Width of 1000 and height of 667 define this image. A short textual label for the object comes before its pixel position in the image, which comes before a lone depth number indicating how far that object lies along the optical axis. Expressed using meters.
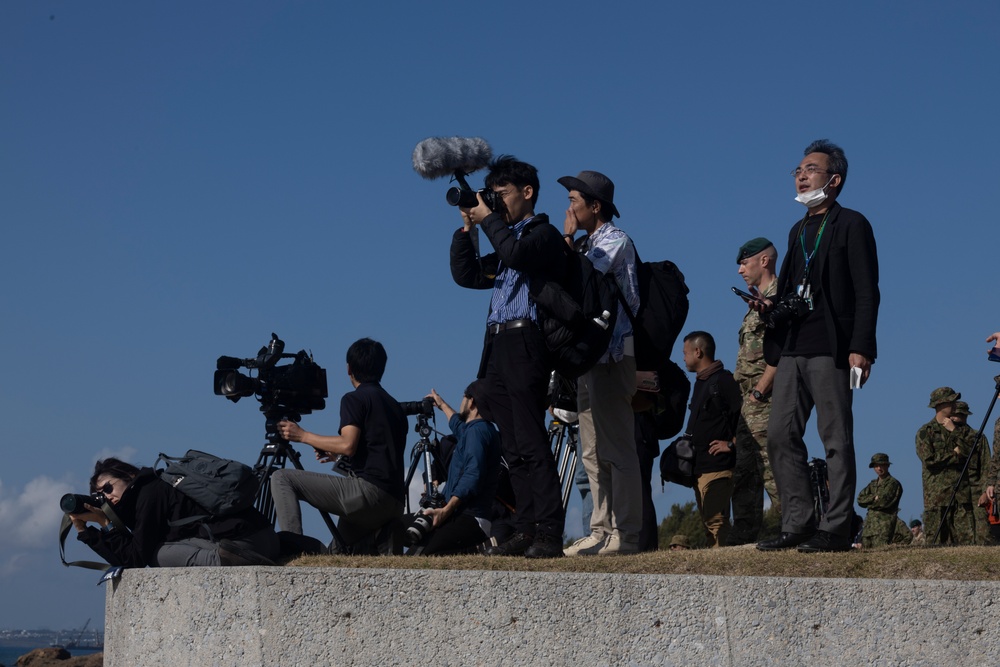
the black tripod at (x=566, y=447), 9.91
